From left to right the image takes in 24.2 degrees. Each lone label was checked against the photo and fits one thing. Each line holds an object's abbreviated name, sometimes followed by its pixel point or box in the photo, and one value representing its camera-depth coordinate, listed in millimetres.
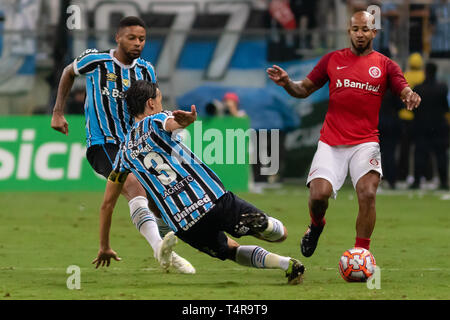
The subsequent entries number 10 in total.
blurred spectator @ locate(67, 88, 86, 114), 19875
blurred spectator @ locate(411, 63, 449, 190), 19062
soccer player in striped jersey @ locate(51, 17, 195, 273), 9602
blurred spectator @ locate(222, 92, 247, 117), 18941
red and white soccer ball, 8414
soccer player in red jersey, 9156
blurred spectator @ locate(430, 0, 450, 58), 20969
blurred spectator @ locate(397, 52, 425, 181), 19625
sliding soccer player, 8008
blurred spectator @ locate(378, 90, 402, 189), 19297
